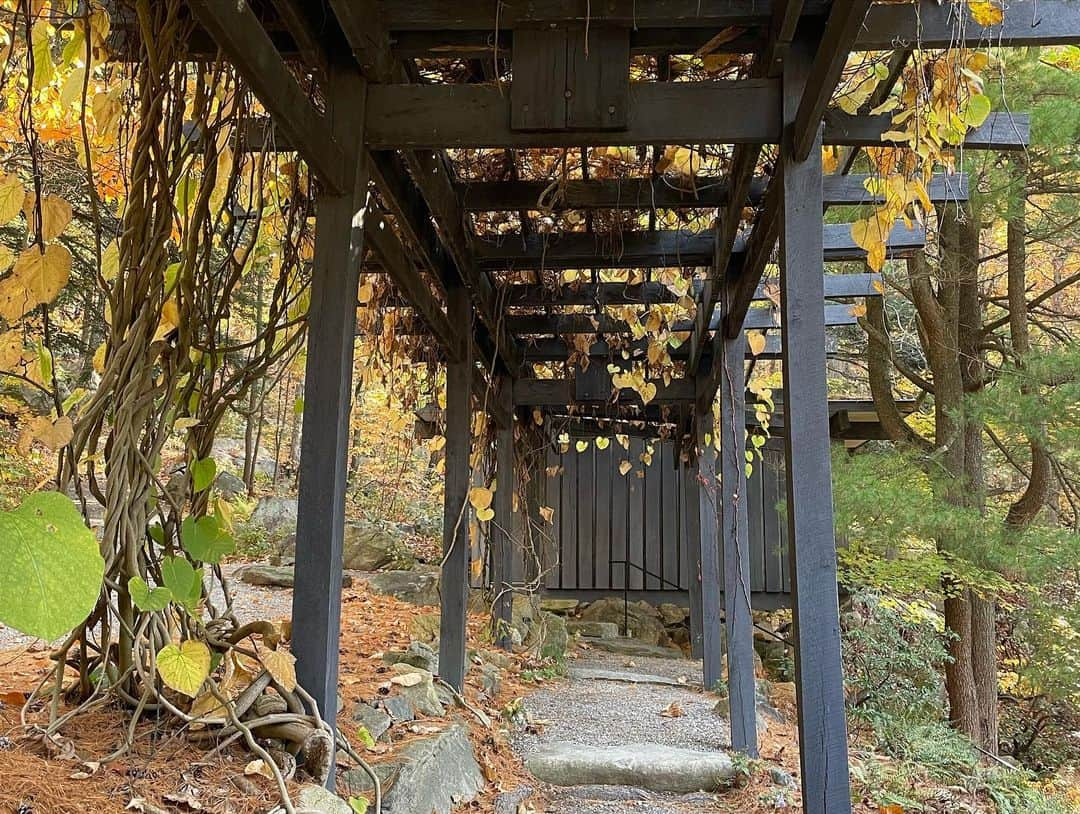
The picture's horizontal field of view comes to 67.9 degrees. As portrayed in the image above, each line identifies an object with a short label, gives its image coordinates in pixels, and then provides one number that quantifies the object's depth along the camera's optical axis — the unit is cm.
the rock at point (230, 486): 1048
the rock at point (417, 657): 374
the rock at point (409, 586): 629
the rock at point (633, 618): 863
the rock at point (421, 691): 310
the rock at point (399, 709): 287
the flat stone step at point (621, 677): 586
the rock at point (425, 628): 482
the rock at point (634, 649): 756
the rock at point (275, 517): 890
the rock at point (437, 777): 237
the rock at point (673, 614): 918
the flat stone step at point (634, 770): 348
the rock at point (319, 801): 159
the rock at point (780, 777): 345
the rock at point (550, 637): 607
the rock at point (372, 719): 267
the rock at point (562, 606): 909
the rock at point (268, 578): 652
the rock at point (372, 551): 767
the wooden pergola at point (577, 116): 184
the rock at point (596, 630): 828
